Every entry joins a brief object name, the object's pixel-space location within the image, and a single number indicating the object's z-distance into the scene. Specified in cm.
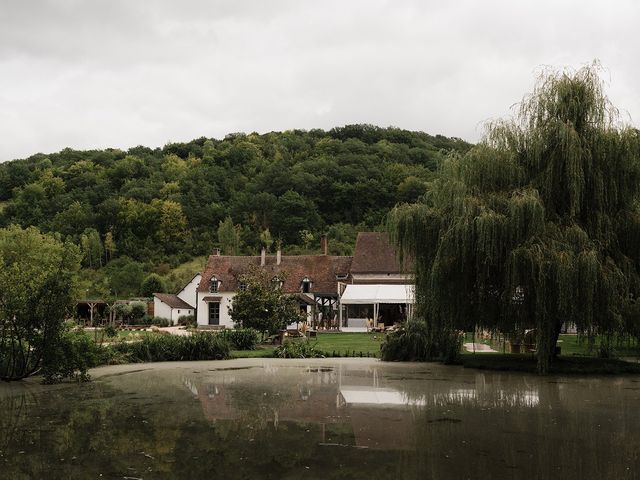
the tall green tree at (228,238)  7794
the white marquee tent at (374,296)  4062
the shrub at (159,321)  4944
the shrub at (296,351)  2583
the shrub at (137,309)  5075
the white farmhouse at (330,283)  4412
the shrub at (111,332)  2831
